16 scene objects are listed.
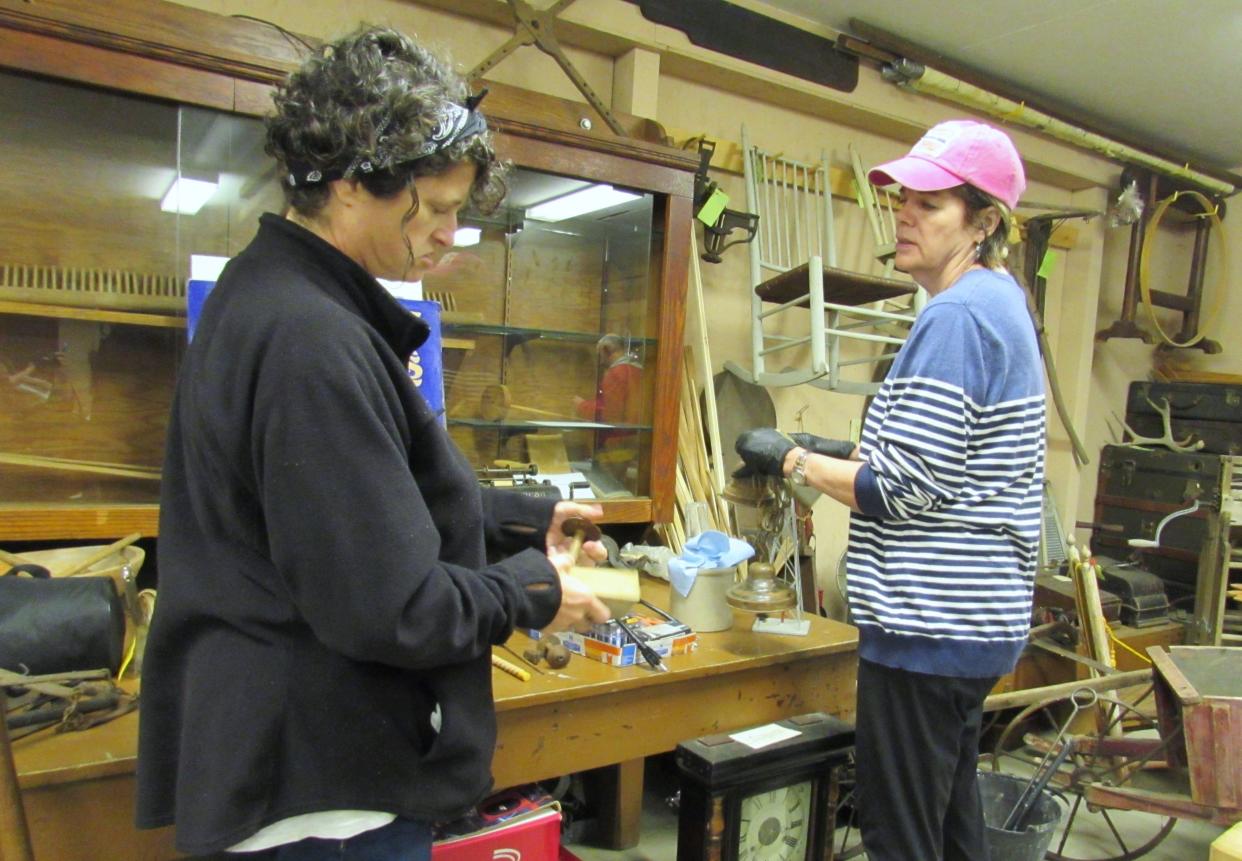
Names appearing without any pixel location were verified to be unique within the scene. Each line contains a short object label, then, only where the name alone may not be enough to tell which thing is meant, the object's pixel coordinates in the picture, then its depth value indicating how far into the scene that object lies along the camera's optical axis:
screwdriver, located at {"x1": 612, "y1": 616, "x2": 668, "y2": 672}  1.66
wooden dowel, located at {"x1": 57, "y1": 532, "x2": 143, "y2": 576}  1.50
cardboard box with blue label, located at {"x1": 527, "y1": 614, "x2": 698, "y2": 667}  1.67
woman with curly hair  0.71
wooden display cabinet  1.53
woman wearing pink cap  1.33
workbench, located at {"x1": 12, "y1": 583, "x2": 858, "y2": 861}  1.15
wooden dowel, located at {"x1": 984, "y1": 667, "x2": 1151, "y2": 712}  2.21
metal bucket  1.83
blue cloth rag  1.87
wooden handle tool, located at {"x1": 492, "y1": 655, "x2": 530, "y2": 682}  1.55
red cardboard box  1.46
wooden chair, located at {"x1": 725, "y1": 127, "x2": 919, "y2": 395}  2.44
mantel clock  1.63
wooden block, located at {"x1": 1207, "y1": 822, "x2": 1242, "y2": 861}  1.24
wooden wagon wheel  2.16
